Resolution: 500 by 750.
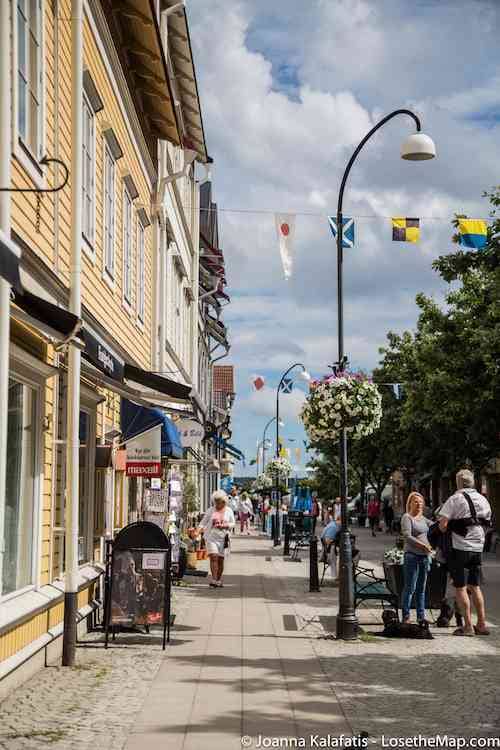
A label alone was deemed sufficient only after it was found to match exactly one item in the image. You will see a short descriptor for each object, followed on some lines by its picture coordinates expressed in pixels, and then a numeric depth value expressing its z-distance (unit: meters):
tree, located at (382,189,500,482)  30.64
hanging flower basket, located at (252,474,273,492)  62.19
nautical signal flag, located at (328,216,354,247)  15.20
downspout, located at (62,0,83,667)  10.80
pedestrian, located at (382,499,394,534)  60.56
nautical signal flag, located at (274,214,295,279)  17.92
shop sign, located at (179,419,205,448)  24.04
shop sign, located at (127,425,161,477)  16.80
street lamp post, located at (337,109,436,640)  13.09
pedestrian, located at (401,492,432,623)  13.63
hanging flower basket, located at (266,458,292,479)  48.97
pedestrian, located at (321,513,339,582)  20.34
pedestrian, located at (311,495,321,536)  50.74
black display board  12.11
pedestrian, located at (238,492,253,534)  54.25
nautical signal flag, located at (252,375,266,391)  47.47
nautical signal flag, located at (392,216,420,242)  18.84
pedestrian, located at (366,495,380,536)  58.19
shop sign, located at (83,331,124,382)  10.55
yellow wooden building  9.67
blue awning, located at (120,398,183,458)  17.33
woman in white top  19.84
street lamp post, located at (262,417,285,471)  77.67
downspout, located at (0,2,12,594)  7.78
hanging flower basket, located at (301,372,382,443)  14.01
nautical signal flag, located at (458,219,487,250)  19.50
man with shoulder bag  13.30
